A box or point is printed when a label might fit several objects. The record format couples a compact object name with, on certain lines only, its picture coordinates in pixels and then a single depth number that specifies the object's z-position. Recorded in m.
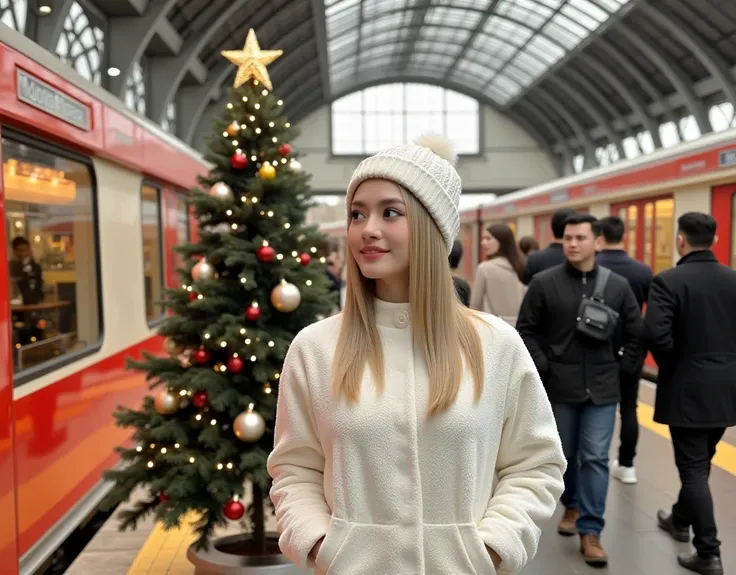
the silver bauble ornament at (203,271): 3.95
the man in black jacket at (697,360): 4.18
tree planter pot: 3.97
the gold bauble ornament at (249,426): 3.82
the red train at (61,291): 3.80
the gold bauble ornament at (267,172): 4.00
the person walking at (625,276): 5.62
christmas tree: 3.85
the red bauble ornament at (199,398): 3.89
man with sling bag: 4.36
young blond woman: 1.81
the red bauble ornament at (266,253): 3.93
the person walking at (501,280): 6.22
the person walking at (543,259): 6.08
